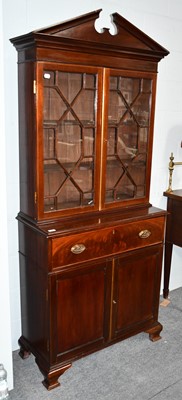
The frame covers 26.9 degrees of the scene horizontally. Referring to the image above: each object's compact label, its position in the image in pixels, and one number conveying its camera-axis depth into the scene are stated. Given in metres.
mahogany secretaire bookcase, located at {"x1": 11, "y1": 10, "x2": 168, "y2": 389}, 1.85
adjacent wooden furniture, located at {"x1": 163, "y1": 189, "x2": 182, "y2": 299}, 2.78
